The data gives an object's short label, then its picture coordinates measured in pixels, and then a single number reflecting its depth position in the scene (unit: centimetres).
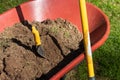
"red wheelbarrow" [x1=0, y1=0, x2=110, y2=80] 213
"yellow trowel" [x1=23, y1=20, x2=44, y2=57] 188
